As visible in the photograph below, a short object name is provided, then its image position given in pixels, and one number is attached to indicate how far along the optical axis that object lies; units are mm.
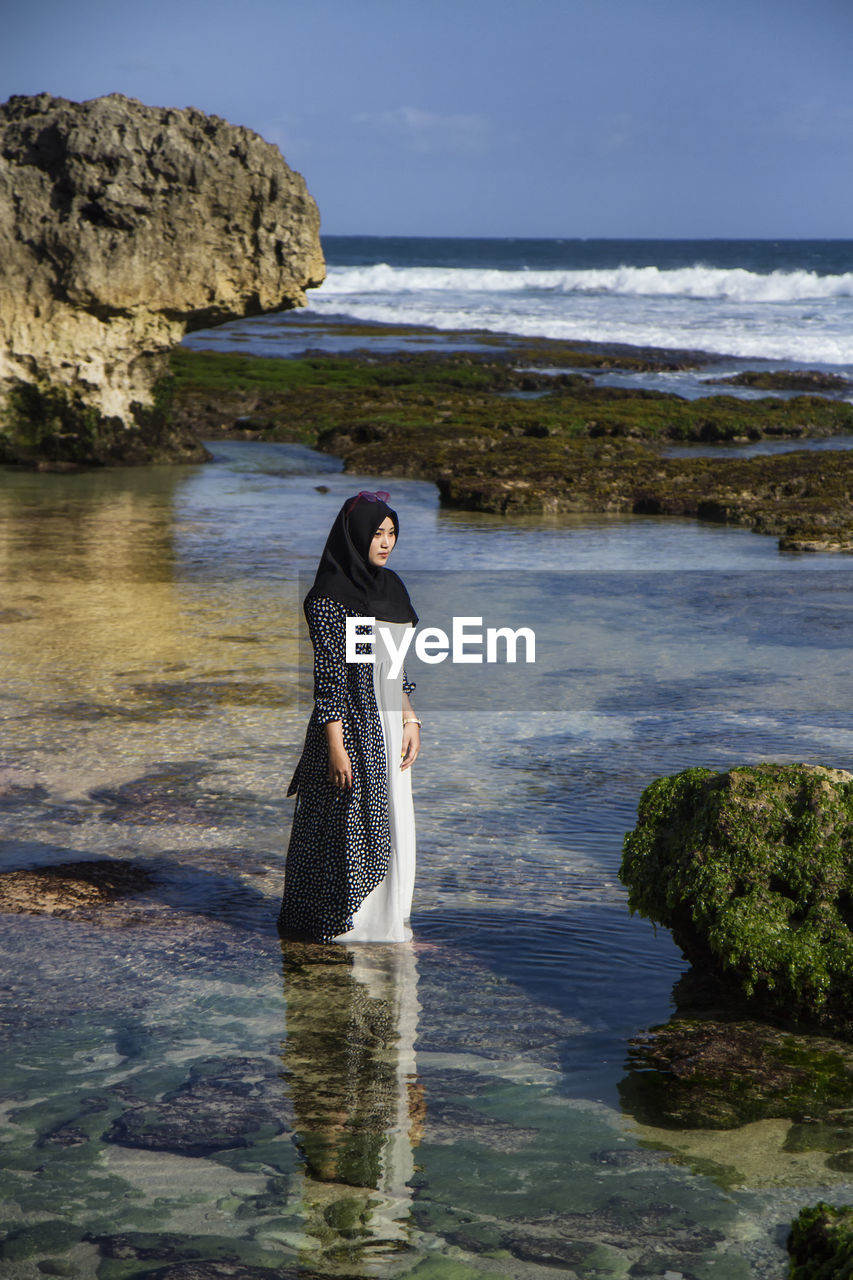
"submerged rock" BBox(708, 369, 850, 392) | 32500
